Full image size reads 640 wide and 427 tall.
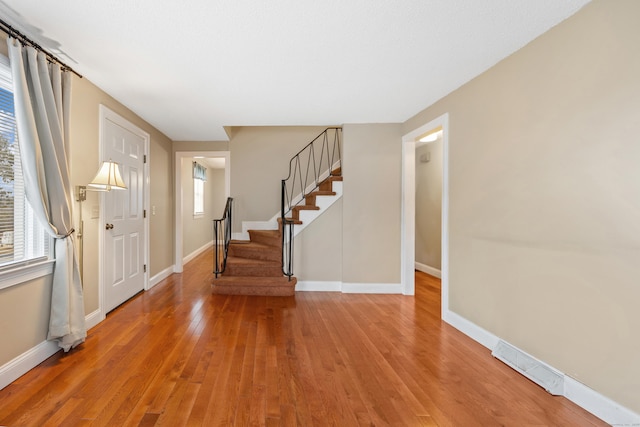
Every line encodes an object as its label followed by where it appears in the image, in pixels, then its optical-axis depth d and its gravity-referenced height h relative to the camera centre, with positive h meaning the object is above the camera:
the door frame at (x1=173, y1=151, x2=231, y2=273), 4.69 +0.56
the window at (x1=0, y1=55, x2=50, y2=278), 1.80 +0.04
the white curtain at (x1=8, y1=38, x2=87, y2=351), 1.79 +0.32
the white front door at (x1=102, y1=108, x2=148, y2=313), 2.93 -0.12
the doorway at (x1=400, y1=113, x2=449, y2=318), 3.71 -0.07
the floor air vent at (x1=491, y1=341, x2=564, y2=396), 1.71 -1.12
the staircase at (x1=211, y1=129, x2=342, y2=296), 3.63 -0.77
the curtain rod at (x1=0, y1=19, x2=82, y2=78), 1.72 +1.18
